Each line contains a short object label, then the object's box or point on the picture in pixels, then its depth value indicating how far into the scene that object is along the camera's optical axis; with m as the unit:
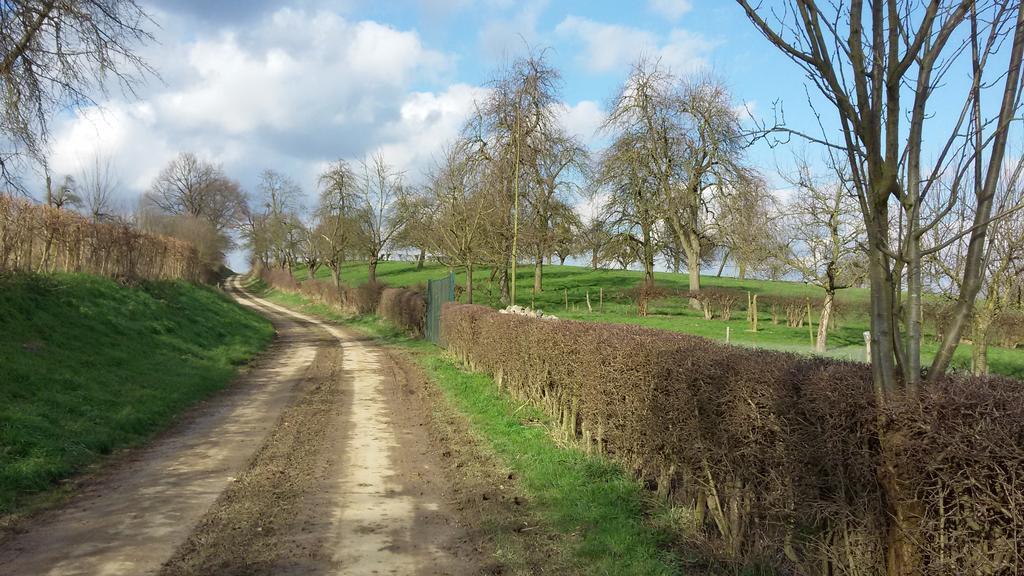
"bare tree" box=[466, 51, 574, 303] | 19.86
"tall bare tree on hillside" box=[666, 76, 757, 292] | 33.47
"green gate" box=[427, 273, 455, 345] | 19.41
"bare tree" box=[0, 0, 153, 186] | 8.96
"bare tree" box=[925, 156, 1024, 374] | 10.46
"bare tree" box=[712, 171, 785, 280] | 23.83
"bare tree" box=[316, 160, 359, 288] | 40.69
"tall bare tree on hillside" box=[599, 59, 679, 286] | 35.31
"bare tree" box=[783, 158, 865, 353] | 20.73
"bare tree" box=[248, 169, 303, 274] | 59.25
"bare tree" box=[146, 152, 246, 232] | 68.38
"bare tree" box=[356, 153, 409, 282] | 37.56
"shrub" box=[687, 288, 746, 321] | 32.81
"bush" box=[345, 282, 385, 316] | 30.73
